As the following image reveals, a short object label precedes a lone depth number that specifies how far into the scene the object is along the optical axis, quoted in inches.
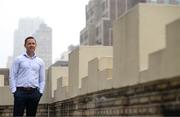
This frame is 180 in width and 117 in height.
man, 292.2
